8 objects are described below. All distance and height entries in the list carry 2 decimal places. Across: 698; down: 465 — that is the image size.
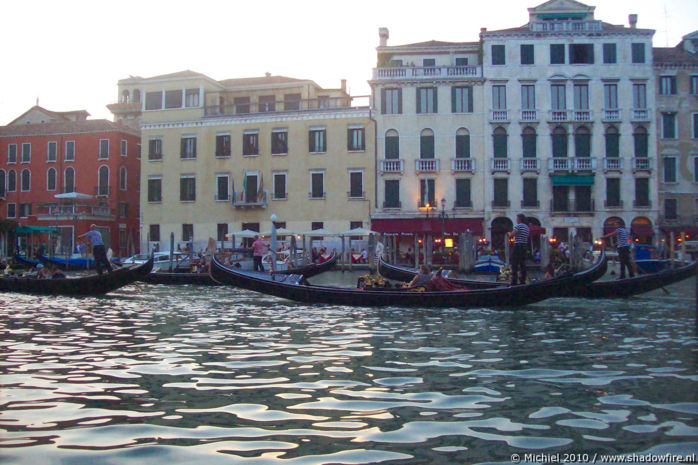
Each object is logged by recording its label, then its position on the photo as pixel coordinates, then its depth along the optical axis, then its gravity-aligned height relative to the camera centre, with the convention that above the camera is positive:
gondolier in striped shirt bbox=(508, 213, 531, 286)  11.41 -0.08
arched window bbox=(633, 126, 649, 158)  28.20 +4.30
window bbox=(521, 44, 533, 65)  28.53 +8.21
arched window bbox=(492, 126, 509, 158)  28.42 +4.43
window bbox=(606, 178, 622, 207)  27.97 +2.20
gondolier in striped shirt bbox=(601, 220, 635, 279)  13.71 -0.11
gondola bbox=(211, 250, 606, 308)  10.48 -0.81
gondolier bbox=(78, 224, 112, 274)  14.53 +0.00
